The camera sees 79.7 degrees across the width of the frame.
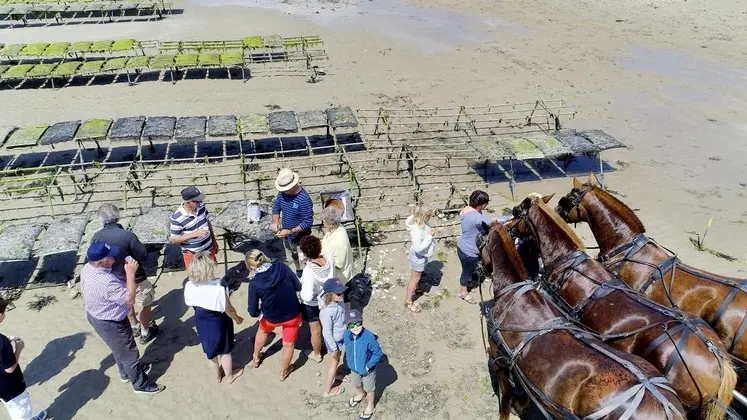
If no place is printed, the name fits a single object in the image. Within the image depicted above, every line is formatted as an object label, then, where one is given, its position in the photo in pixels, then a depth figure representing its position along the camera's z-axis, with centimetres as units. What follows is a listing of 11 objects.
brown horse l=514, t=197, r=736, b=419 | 446
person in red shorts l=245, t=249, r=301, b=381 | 557
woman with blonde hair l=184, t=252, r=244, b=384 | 541
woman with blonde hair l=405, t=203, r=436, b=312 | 709
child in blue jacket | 506
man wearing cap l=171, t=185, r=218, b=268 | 680
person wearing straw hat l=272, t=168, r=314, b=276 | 709
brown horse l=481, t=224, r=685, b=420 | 397
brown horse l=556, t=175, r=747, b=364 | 523
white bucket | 849
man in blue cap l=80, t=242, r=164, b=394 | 552
